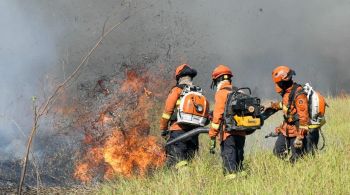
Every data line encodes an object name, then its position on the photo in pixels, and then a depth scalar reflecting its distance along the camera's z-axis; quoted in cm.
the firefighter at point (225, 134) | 1166
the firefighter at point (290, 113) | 1245
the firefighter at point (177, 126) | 1391
